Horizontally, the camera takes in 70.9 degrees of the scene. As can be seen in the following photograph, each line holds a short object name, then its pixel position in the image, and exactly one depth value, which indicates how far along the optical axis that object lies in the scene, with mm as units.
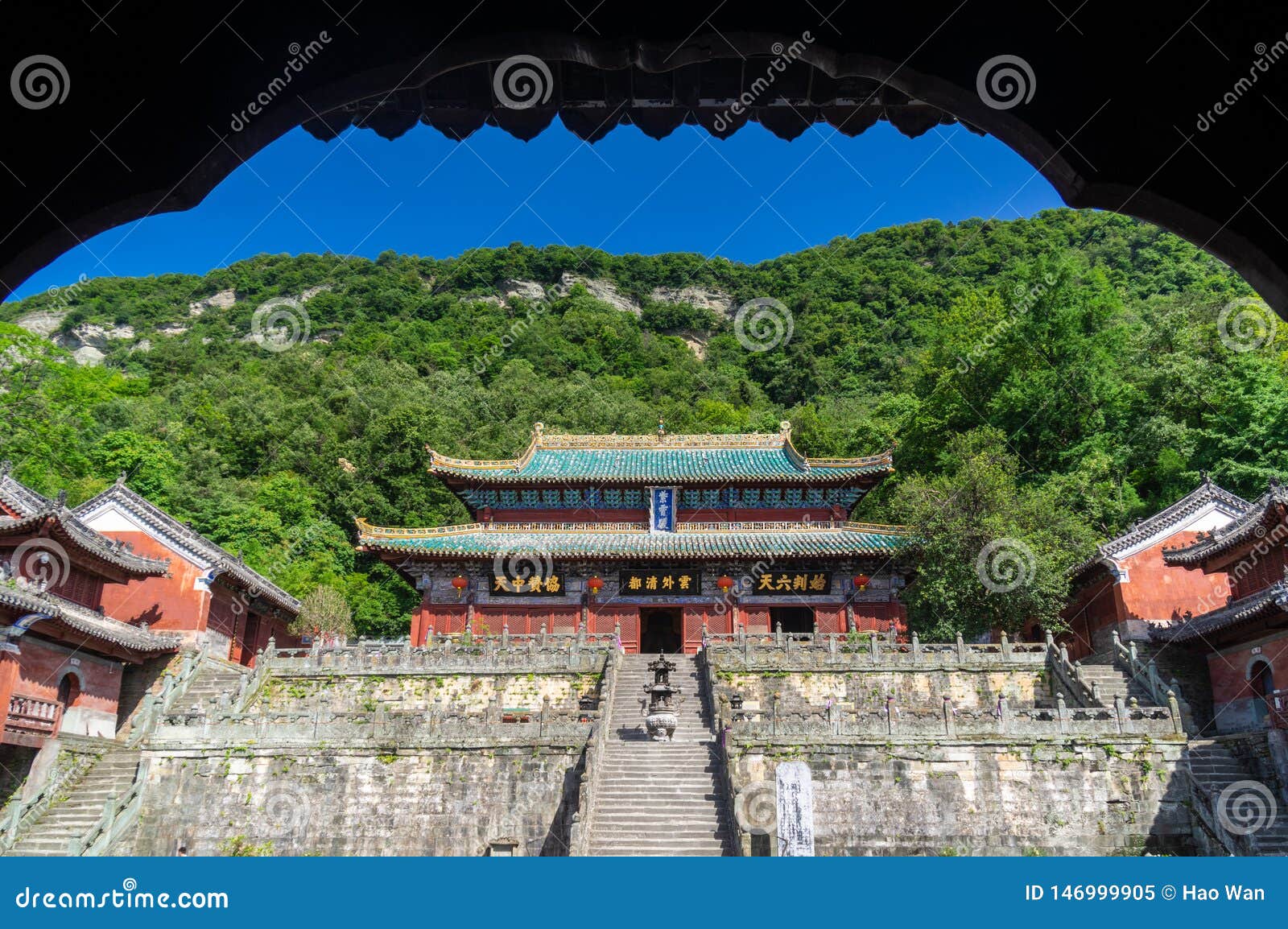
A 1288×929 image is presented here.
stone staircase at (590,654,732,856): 16516
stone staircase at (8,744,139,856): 18156
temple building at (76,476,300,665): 27391
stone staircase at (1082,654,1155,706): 22031
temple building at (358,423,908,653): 30453
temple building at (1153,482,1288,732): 20516
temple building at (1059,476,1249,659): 26719
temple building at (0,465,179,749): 19859
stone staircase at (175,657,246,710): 24250
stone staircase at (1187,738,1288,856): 16734
